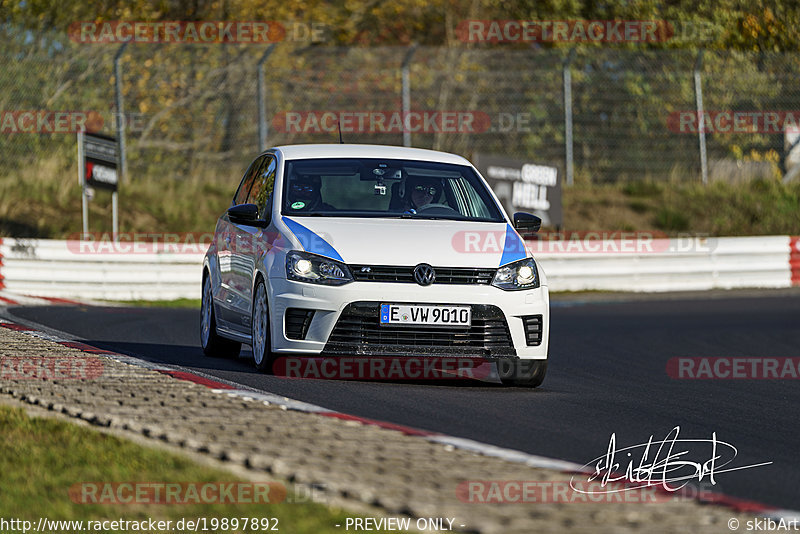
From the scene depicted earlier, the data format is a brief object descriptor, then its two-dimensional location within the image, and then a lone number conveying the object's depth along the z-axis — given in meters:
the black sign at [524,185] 49.06
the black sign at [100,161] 44.28
